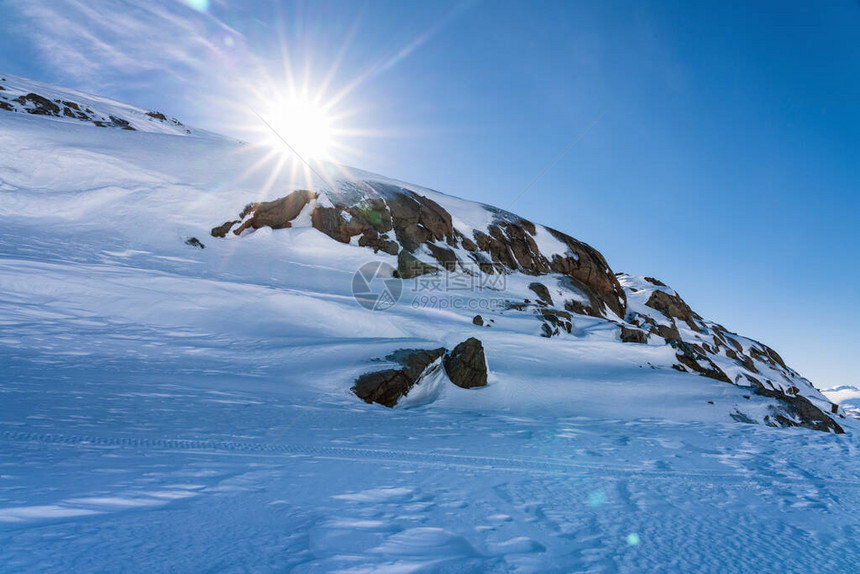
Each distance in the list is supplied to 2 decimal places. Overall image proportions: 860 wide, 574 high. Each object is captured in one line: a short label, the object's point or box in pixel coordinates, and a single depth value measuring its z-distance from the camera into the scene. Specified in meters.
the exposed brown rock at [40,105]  43.06
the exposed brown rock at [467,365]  12.35
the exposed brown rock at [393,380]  10.16
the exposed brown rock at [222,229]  23.77
